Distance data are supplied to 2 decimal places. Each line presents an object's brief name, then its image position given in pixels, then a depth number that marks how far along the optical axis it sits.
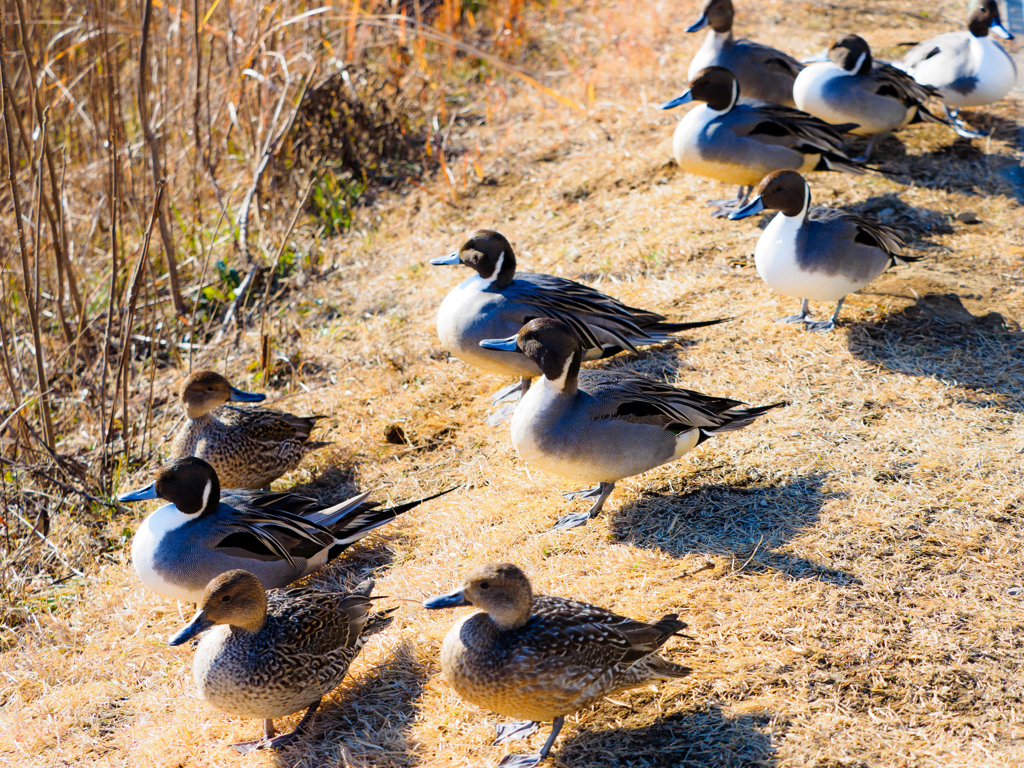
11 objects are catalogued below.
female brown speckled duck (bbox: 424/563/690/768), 5.35
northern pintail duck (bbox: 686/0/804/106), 13.51
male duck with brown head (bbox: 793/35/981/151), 12.26
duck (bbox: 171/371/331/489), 8.84
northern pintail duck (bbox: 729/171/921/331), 9.30
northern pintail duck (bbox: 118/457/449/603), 7.29
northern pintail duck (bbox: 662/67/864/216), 11.37
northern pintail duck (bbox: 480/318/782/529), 7.36
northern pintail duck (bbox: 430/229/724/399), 9.17
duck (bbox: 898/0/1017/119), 12.81
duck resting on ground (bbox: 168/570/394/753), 5.96
